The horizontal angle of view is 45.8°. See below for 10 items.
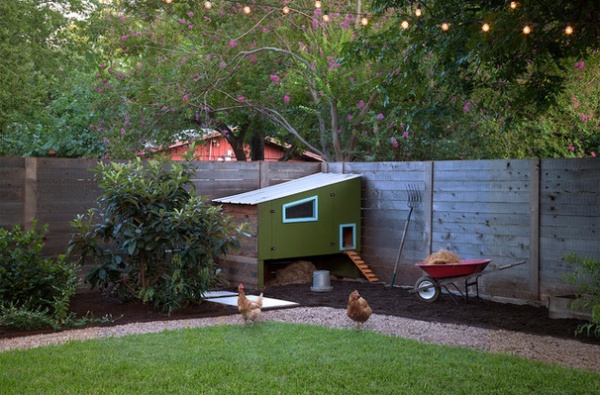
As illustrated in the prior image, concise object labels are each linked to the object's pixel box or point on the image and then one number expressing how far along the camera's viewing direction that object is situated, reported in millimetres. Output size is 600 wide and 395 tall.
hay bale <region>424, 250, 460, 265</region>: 8648
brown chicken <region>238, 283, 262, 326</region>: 6918
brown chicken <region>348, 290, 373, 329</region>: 6934
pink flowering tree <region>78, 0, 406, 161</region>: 13031
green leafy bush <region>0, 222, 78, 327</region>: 7414
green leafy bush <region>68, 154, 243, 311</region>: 8141
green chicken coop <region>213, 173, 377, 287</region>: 9953
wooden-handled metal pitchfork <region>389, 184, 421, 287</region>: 10102
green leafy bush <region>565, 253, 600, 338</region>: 6855
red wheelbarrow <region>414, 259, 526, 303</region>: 8453
